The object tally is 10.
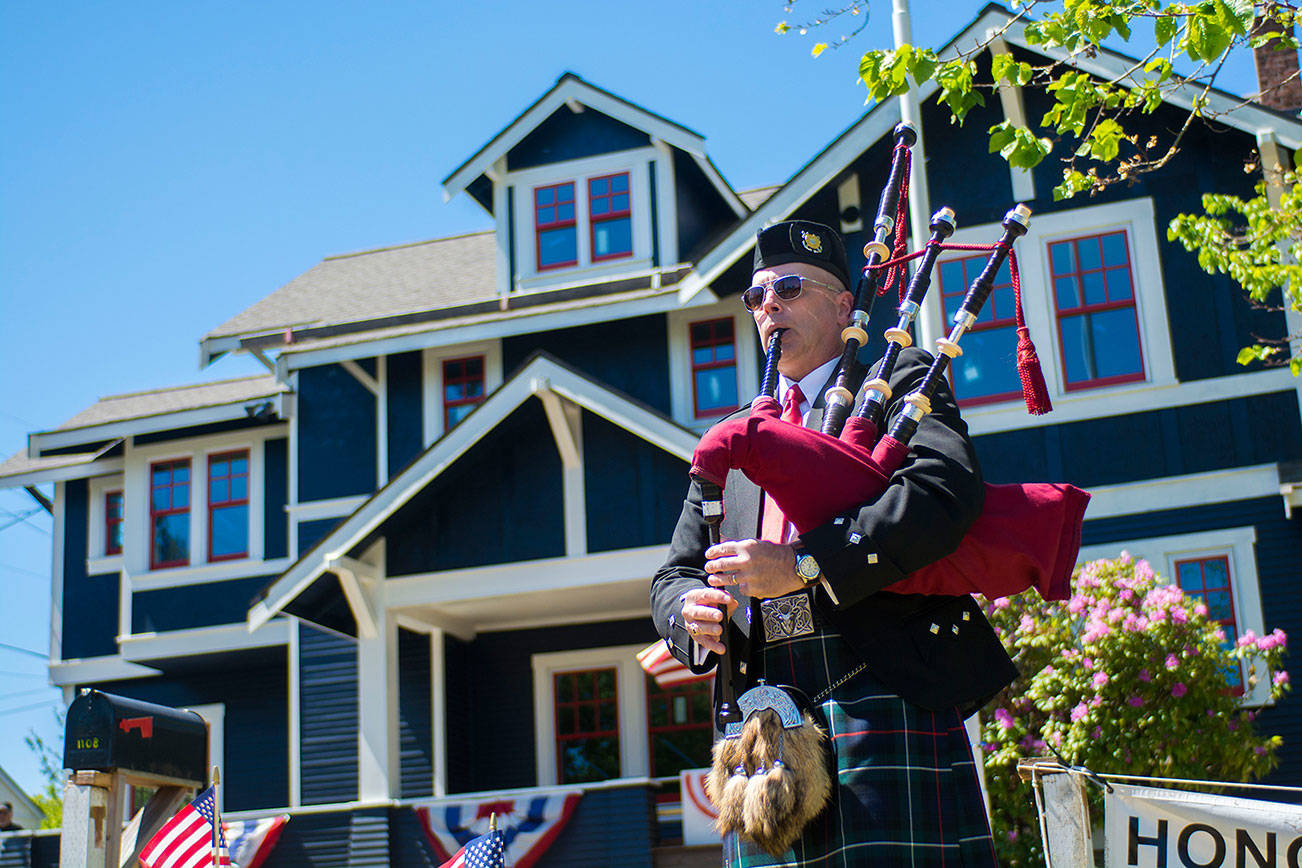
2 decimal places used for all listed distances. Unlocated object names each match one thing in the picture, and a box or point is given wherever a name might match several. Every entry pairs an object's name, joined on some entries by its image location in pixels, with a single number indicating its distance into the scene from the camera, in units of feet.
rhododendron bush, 35.17
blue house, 45.11
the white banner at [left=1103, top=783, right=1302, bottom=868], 18.38
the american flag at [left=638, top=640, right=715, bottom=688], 41.78
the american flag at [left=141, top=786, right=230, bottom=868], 30.60
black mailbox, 30.25
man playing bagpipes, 9.93
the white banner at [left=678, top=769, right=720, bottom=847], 43.86
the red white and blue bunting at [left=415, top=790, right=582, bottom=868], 44.83
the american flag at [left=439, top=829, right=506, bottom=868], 31.50
